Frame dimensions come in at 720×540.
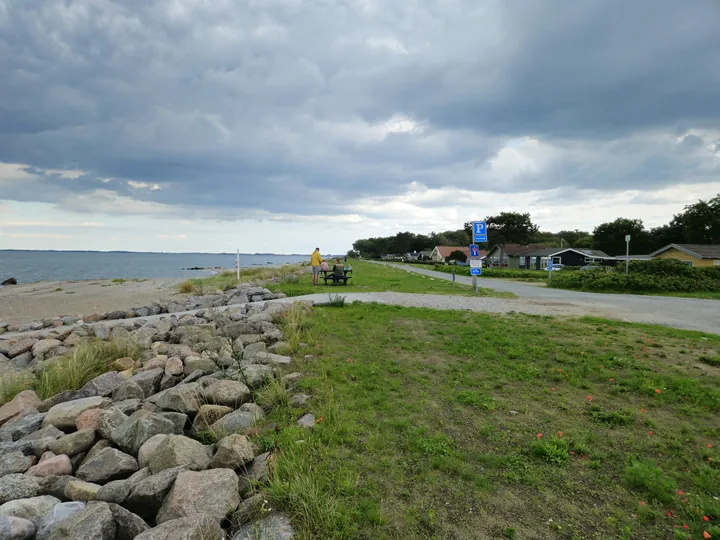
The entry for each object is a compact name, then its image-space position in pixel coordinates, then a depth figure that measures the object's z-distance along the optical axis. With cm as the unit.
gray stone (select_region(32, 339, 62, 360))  888
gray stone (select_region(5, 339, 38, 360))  913
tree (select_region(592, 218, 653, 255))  6931
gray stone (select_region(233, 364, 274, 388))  568
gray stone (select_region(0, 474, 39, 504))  324
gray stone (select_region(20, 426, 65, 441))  452
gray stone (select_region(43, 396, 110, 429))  486
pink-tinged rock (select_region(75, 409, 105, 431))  471
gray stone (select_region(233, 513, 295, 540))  264
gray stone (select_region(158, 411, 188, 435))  450
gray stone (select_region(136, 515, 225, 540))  255
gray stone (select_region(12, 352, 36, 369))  858
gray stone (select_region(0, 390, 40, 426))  531
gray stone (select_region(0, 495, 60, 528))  294
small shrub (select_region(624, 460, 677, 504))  317
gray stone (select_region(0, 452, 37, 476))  376
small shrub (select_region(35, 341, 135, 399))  648
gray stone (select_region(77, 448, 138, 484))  362
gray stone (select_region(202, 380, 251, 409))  515
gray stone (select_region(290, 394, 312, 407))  498
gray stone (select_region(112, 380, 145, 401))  574
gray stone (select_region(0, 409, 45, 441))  477
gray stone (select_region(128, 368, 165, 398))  612
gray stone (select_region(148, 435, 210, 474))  348
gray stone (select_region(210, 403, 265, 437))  434
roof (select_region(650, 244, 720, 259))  3878
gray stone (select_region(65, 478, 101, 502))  326
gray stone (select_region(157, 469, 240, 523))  289
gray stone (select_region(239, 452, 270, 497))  326
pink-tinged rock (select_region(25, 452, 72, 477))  371
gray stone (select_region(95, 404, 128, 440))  439
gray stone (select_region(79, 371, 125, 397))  603
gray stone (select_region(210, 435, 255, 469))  356
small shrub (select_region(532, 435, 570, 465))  372
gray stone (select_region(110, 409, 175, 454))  415
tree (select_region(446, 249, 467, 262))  7850
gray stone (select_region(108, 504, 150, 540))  277
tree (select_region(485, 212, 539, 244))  6506
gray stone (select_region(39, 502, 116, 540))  265
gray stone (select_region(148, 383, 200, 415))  494
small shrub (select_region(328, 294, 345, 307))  1255
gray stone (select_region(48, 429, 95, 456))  414
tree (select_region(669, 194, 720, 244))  5947
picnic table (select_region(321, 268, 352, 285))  2012
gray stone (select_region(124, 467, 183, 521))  309
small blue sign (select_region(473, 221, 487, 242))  1816
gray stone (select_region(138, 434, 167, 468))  372
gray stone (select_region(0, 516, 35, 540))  269
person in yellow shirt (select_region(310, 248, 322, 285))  1989
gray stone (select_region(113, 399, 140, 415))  514
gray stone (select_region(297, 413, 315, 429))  434
